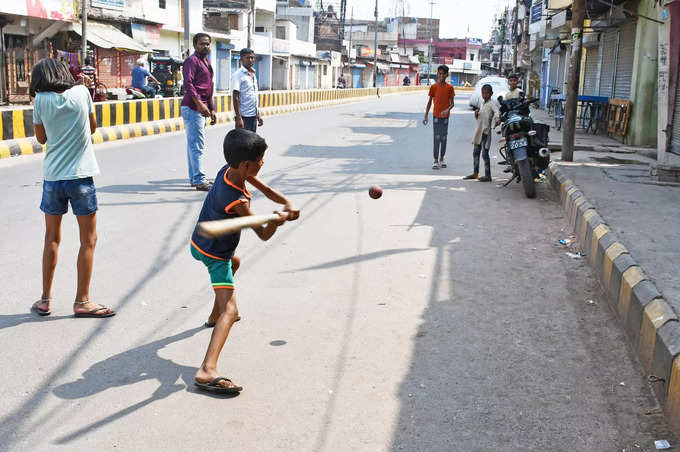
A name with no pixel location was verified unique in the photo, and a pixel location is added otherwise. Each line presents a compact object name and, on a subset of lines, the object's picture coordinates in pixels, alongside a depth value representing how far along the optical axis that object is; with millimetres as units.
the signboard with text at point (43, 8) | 23359
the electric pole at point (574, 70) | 11367
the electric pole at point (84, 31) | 24234
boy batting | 3604
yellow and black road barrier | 12117
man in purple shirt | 8883
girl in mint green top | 4465
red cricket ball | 5299
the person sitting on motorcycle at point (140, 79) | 22223
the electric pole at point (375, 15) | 66938
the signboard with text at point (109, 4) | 30250
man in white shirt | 9781
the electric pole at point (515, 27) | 41856
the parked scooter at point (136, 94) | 21312
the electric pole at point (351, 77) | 81475
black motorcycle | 9531
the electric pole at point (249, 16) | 36388
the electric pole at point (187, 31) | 23250
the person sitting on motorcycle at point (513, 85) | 13312
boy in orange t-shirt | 11883
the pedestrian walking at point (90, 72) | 19041
